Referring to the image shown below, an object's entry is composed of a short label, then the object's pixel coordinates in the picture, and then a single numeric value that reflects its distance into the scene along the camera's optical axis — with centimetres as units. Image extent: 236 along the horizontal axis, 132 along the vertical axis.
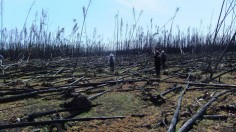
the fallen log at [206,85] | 447
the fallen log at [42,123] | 250
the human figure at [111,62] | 971
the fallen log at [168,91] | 480
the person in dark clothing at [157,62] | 794
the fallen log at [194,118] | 285
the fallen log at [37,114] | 328
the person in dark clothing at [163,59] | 983
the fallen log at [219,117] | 332
